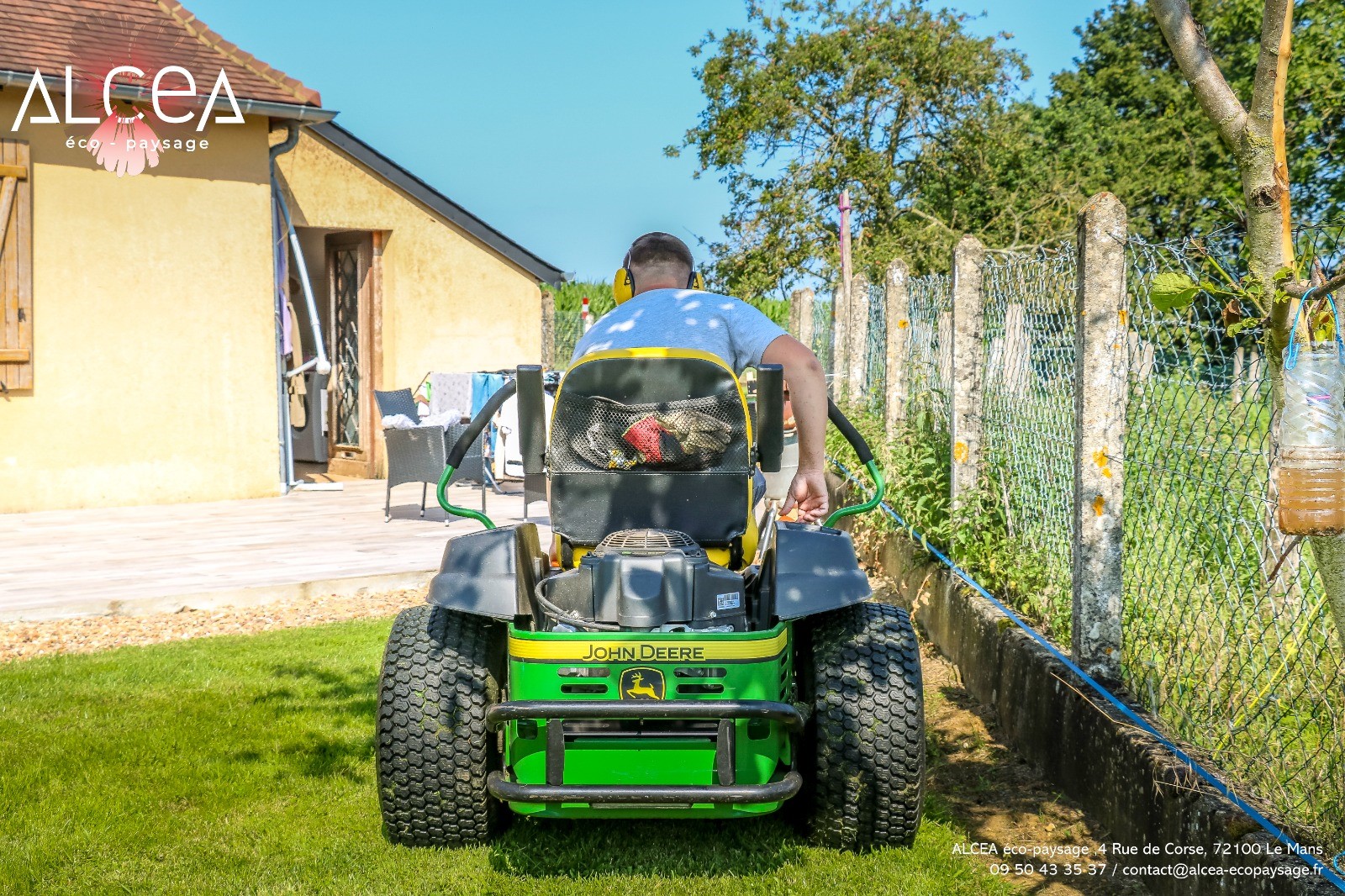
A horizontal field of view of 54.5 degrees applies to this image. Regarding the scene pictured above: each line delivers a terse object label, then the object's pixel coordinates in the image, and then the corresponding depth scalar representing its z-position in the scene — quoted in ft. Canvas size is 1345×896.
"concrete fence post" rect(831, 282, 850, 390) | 39.42
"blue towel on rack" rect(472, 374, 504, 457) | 40.88
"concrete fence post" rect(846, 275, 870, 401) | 35.27
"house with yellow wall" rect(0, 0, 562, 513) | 34.68
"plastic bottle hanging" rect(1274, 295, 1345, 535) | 7.25
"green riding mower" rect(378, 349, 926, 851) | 10.38
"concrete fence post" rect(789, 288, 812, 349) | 44.70
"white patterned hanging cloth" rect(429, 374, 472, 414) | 42.06
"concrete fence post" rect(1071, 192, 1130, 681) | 13.46
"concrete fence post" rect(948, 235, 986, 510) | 21.62
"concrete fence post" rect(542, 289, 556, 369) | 45.57
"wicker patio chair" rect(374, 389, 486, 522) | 33.06
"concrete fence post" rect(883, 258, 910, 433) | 28.96
